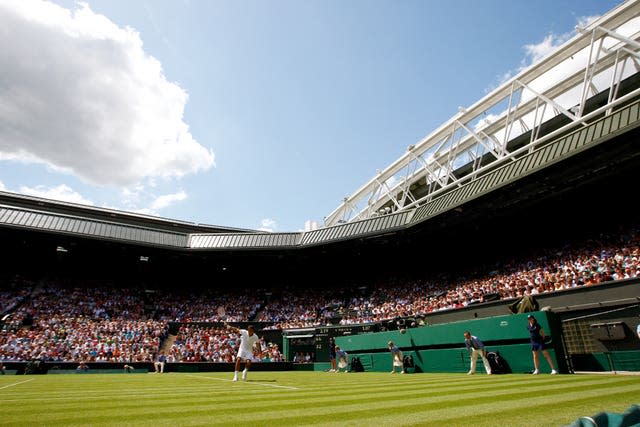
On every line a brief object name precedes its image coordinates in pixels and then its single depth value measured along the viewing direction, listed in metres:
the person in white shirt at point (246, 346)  11.69
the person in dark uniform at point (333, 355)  22.11
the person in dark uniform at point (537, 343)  10.25
